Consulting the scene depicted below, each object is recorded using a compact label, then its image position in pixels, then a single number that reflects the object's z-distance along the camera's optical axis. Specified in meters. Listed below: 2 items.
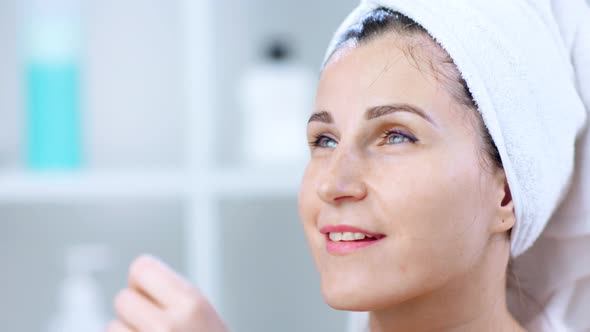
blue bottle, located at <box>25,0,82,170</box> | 1.90
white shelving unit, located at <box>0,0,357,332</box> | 2.03
